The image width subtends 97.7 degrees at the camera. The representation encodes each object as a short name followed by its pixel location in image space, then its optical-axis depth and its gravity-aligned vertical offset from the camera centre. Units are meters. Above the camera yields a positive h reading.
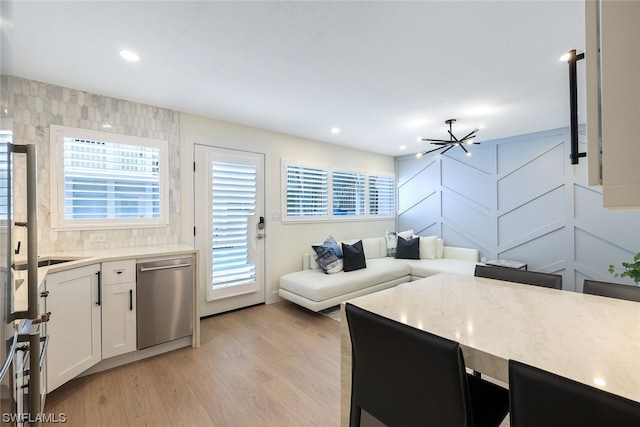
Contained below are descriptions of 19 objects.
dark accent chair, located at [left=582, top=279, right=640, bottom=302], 1.41 -0.41
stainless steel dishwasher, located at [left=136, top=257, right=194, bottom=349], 2.45 -0.78
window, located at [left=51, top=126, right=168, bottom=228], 2.55 +0.35
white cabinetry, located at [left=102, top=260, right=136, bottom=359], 2.28 -0.77
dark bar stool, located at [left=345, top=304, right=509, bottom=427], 0.85 -0.57
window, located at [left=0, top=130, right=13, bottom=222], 0.84 +0.13
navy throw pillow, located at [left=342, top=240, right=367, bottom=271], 4.06 -0.65
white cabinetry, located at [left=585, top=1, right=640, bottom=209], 0.41 +0.18
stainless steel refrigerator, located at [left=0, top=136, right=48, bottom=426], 0.85 -0.35
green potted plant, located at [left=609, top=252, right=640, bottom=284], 2.30 -0.49
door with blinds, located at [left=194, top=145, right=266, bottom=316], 3.39 -0.16
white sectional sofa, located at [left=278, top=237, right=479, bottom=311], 3.43 -0.85
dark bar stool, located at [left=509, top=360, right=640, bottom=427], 0.56 -0.42
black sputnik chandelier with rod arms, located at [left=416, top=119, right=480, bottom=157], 3.34 +0.90
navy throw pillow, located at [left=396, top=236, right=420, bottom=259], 4.83 -0.62
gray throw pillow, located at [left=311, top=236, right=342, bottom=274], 3.91 -0.62
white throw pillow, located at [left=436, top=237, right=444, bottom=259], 4.97 -0.63
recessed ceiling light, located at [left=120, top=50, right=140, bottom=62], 2.03 +1.19
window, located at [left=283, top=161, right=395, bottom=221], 4.25 +0.35
